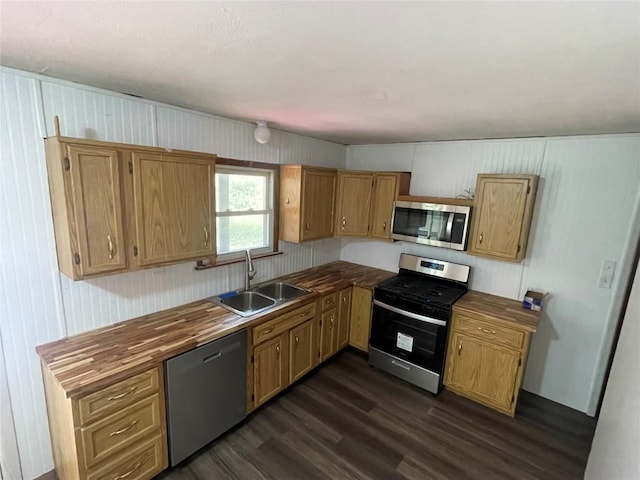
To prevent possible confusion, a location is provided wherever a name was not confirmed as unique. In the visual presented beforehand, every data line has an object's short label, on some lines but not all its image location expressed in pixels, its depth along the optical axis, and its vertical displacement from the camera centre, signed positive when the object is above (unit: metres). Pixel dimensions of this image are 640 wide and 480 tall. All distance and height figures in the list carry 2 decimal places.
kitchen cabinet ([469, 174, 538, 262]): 2.60 -0.14
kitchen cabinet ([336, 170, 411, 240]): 3.40 -0.12
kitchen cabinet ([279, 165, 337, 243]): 3.02 -0.13
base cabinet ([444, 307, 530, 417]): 2.55 -1.41
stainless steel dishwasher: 1.94 -1.42
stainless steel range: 2.82 -1.21
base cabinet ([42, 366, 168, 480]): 1.58 -1.39
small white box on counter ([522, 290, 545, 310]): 2.69 -0.88
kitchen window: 2.73 -0.24
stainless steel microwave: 2.89 -0.29
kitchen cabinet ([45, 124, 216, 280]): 1.64 -0.15
